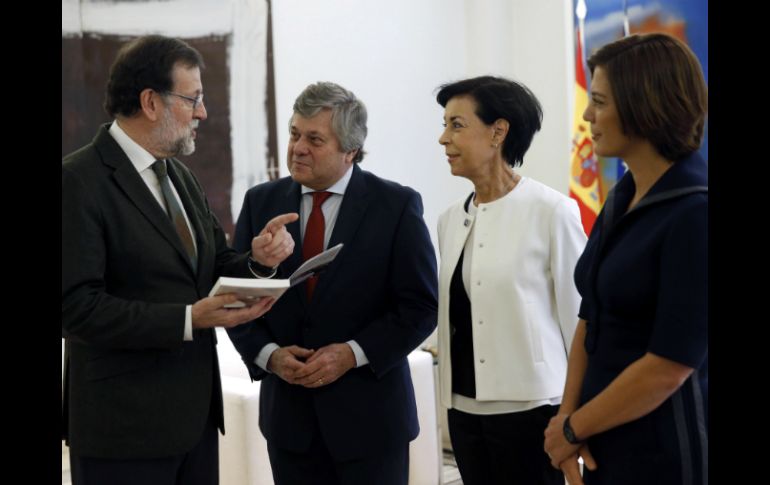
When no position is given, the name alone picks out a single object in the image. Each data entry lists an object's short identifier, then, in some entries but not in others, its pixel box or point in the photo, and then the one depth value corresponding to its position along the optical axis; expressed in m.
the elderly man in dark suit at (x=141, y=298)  1.94
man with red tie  2.39
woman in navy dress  1.47
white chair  3.54
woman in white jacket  2.31
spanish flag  5.30
